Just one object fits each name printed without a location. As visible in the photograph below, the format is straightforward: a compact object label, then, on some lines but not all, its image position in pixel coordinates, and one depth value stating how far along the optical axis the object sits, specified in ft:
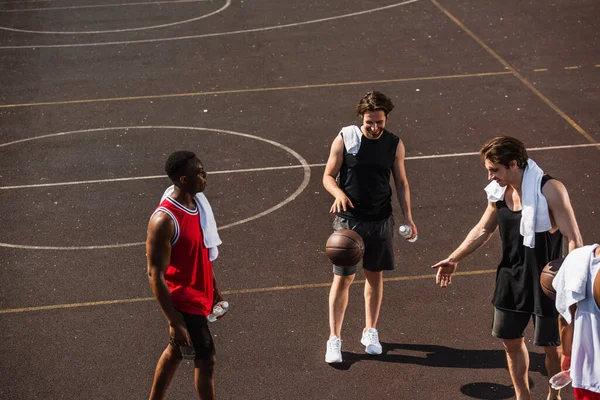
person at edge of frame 18.37
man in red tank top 21.56
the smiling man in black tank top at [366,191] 25.68
